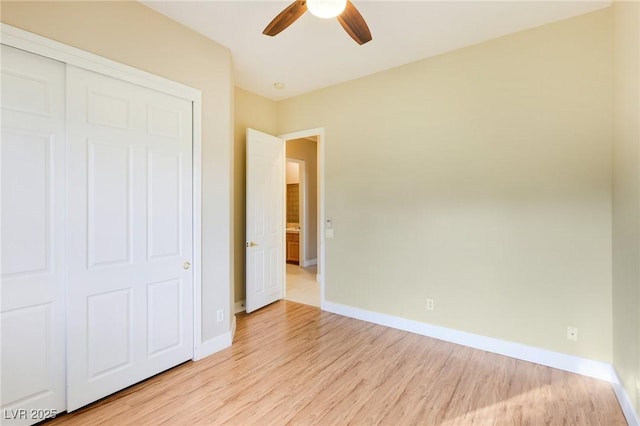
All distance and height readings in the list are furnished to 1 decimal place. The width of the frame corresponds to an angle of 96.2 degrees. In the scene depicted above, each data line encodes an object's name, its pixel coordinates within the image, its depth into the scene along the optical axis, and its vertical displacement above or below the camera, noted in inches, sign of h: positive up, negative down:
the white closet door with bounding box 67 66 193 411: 74.5 -6.0
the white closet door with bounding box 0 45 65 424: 64.4 -5.5
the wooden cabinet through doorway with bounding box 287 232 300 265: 261.7 -31.6
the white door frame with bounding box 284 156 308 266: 248.1 +0.4
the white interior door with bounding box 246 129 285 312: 144.9 -3.0
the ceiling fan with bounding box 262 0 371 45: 64.5 +47.7
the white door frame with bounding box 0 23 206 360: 65.6 +38.9
